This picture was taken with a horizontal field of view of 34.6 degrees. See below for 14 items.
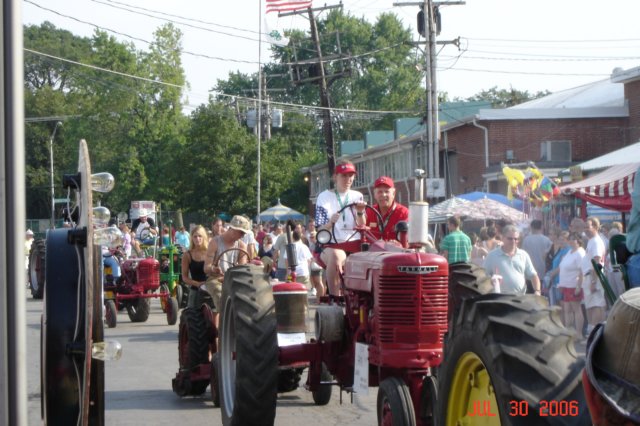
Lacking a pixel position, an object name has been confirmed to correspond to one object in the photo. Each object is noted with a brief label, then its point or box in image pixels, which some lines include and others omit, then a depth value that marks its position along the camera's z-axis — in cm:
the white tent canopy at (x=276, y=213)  5044
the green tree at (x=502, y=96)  8525
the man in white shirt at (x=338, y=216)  796
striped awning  1792
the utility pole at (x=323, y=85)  3912
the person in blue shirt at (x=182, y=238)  3274
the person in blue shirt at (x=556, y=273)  1538
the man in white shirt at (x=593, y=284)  1400
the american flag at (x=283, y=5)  3522
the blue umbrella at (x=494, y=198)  2623
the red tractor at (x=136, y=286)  1978
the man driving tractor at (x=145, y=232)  2534
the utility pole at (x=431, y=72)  3172
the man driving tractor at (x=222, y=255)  1058
